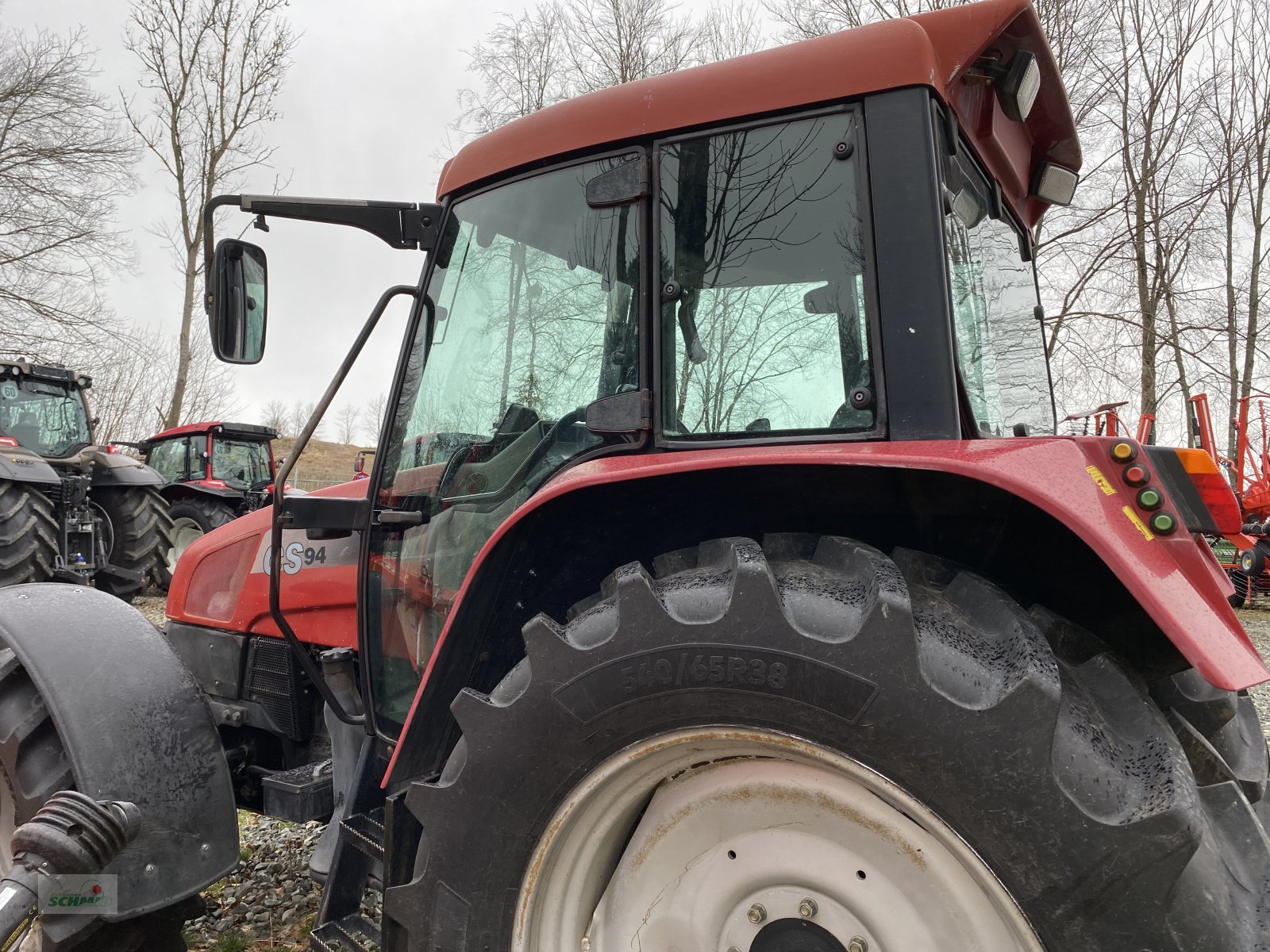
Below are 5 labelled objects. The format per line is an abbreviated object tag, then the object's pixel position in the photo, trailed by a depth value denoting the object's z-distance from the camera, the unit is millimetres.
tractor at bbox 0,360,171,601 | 8961
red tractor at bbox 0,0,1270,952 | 1179
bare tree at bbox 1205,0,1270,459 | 11633
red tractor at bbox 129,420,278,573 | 12078
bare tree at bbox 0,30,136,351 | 15242
